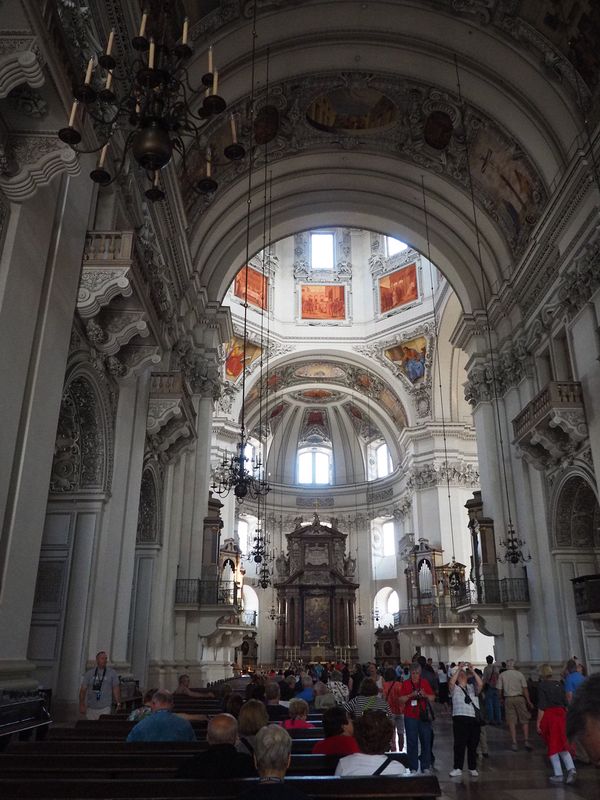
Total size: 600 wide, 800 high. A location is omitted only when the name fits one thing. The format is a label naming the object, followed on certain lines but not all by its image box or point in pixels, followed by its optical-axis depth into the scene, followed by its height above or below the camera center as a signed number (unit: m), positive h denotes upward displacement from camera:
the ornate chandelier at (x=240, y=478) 11.68 +2.99
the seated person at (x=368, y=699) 6.17 -0.39
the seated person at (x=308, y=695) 8.55 -0.49
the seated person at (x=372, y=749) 3.12 -0.43
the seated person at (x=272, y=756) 2.42 -0.37
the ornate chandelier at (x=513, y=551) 12.32 +1.88
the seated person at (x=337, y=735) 3.89 -0.46
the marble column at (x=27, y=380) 5.46 +2.28
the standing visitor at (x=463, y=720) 6.59 -0.60
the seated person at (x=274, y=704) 6.16 -0.45
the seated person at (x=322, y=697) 7.74 -0.48
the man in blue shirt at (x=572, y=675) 8.20 -0.22
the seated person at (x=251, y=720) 4.01 -0.38
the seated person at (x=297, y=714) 5.38 -0.46
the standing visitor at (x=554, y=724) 6.38 -0.64
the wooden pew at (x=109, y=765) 3.33 -0.55
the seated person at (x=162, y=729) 4.43 -0.48
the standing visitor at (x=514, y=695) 8.58 -0.49
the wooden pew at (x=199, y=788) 2.74 -0.53
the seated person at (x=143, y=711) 5.48 -0.47
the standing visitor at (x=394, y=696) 7.46 -0.46
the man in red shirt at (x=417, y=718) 6.58 -0.59
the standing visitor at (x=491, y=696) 11.32 -0.65
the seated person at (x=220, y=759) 3.00 -0.45
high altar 27.58 +2.32
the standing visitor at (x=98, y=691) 6.98 -0.38
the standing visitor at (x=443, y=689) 13.34 -0.64
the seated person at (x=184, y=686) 8.75 -0.41
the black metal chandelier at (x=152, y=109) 4.50 +3.61
